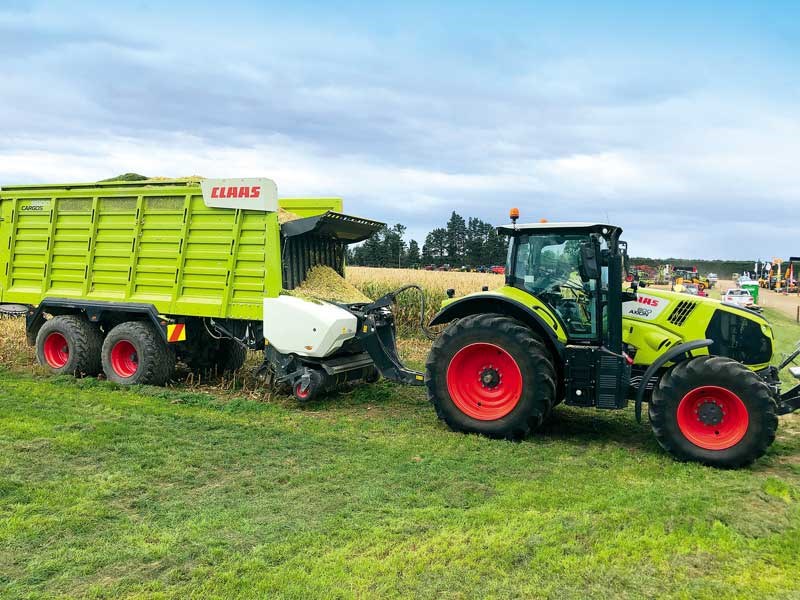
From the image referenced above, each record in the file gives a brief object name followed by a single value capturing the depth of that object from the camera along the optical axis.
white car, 25.40
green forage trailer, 8.60
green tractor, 6.16
